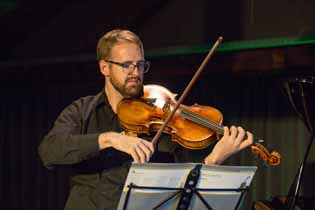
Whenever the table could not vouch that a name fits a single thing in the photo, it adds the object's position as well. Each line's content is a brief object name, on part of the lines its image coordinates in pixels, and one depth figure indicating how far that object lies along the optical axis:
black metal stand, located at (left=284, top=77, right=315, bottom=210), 5.15
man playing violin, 4.59
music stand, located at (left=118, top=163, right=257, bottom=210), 4.08
